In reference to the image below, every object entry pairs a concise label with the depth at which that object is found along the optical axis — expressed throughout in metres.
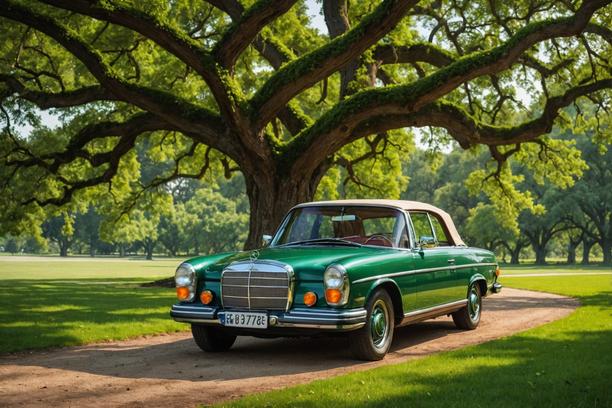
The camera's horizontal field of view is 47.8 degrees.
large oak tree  15.13
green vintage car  7.52
